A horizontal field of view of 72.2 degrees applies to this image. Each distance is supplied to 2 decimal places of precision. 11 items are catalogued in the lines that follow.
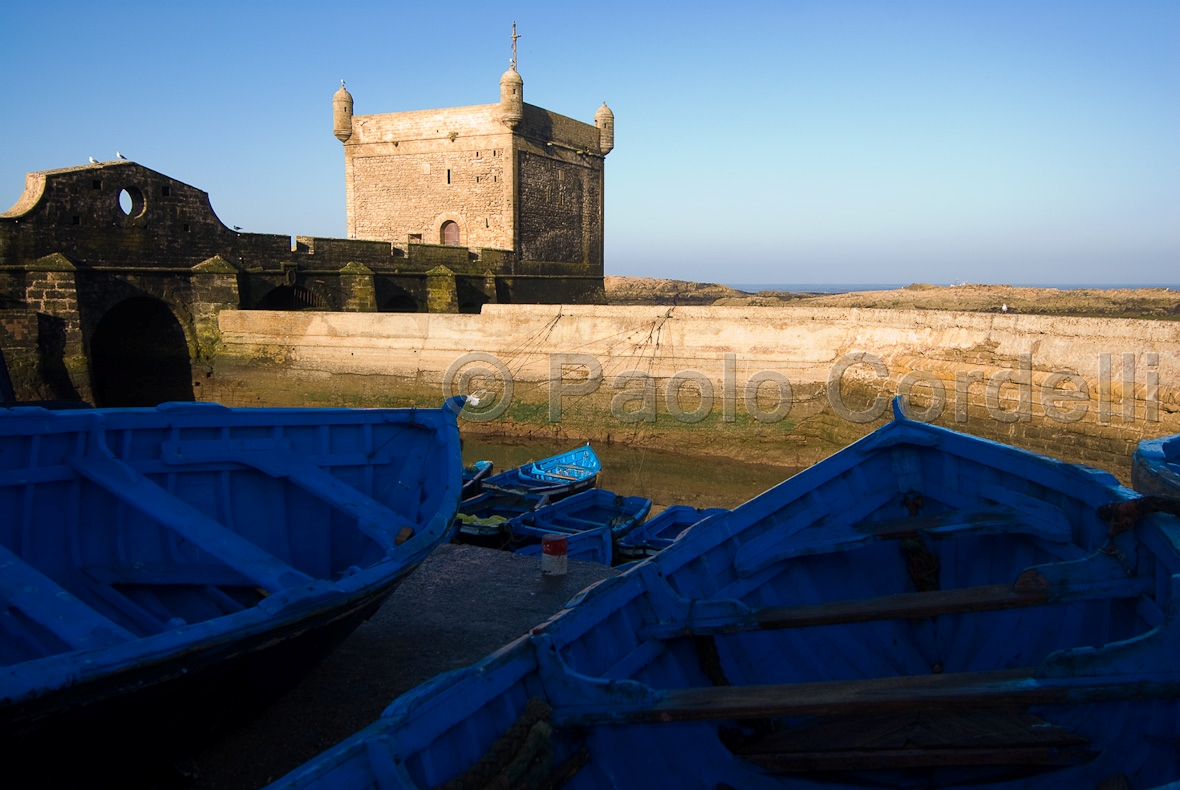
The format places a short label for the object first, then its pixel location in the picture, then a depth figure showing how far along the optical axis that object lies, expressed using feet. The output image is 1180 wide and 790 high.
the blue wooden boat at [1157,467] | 16.56
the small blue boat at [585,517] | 27.78
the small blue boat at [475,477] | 34.68
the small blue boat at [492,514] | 27.50
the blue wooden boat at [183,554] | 9.77
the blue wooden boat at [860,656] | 8.54
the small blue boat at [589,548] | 25.50
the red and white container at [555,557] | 21.34
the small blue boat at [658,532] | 28.04
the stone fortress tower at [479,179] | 82.48
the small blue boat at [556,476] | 34.63
